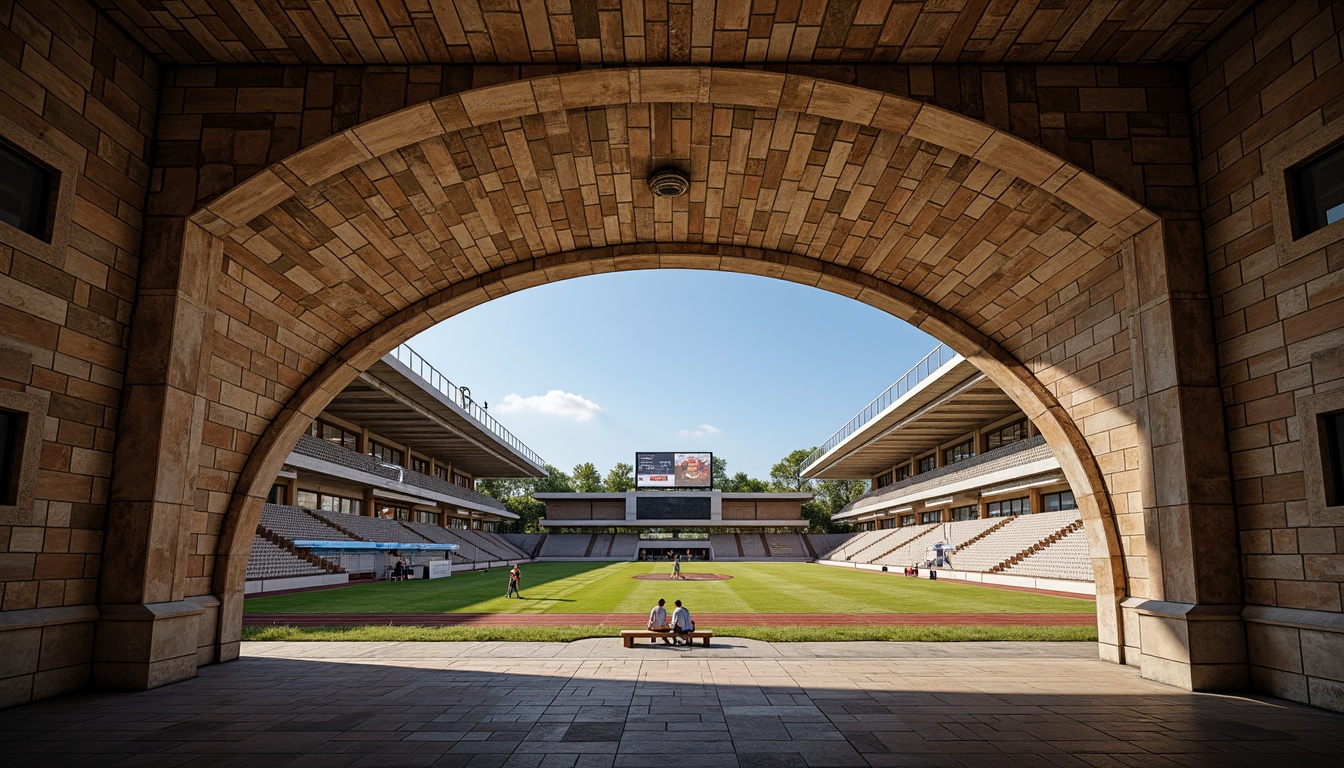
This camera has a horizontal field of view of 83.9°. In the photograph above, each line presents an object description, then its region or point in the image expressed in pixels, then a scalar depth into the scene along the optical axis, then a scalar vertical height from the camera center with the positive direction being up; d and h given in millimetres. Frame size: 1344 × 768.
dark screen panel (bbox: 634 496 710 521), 70375 -229
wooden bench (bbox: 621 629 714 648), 12773 -2192
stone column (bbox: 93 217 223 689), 8539 +324
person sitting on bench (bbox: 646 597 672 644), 13211 -1998
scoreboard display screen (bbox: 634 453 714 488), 71250 +3218
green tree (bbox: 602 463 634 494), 122562 +4350
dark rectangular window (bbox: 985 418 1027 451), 40625 +4220
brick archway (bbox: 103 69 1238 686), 9086 +3881
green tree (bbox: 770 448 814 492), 111562 +5281
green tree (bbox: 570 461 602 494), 120375 +4093
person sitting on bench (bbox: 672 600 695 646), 12922 -1982
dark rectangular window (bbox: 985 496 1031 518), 40406 +124
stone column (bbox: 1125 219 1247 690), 8469 +387
